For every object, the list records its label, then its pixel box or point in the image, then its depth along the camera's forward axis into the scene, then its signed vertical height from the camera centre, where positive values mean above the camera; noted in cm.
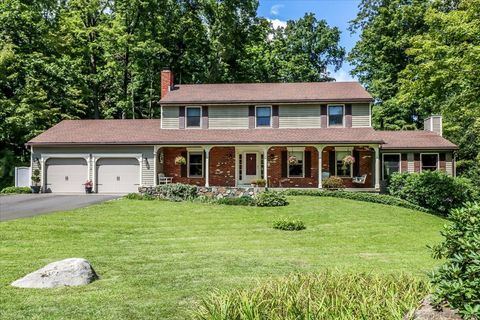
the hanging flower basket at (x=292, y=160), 2284 +34
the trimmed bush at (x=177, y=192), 1984 -131
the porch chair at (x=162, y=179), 2335 -74
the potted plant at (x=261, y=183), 2217 -97
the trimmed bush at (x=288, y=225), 1291 -196
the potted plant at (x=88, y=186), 2334 -113
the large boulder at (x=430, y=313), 348 -135
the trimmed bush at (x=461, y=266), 327 -89
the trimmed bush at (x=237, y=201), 1841 -166
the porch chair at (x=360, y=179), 2234 -79
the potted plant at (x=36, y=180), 2339 -76
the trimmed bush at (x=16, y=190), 2297 -132
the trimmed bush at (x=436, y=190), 1989 -133
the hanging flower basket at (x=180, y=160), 2331 +39
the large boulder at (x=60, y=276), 645 -183
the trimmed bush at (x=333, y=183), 2098 -94
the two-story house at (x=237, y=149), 2333 +107
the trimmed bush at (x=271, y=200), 1767 -154
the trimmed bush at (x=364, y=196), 1884 -153
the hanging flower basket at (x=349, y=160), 2197 +31
